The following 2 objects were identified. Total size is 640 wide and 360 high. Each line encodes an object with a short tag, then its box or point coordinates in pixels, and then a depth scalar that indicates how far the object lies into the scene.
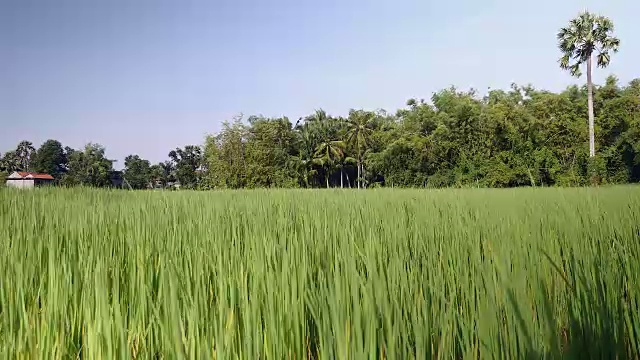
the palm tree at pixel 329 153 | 41.44
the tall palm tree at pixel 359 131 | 41.28
